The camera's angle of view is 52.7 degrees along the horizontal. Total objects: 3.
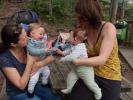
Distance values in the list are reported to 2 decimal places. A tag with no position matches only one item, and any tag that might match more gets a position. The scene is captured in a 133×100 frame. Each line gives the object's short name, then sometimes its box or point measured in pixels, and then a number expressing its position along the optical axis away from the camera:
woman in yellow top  1.18
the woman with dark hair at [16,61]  1.20
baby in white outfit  1.17
